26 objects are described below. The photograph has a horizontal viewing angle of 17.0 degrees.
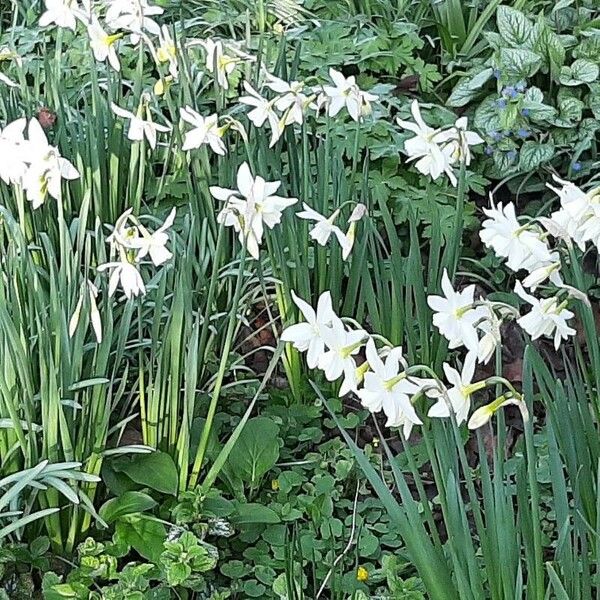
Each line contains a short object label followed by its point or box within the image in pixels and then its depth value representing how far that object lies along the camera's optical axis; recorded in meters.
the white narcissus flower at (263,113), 1.66
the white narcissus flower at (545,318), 1.39
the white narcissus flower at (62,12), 1.68
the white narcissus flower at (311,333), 1.40
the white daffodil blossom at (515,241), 1.43
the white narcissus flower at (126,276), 1.51
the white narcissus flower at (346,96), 1.70
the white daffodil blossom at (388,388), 1.34
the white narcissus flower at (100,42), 1.68
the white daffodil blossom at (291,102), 1.67
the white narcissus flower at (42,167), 1.52
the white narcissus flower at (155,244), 1.52
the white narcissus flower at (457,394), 1.34
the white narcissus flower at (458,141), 1.63
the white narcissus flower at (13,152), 1.53
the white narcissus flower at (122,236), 1.51
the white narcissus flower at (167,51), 1.71
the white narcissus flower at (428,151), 1.62
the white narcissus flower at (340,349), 1.37
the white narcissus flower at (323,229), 1.55
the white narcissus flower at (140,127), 1.65
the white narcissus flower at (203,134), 1.64
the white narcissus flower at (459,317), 1.36
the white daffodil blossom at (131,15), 1.69
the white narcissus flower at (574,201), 1.45
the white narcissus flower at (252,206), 1.54
